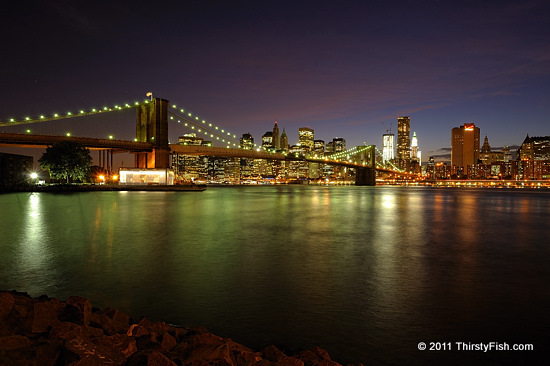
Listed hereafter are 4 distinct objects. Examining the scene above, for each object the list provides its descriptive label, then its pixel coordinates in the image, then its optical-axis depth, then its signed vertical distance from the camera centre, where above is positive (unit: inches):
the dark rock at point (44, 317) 163.2 -63.1
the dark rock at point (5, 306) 166.6 -58.6
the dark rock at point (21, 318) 163.3 -63.5
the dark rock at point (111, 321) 174.9 -71.4
